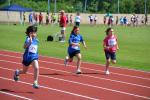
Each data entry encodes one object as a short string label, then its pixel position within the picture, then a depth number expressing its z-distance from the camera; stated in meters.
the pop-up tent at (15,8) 55.29
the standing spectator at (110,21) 66.46
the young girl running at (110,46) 15.90
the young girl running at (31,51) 12.12
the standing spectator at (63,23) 29.61
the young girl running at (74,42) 15.83
